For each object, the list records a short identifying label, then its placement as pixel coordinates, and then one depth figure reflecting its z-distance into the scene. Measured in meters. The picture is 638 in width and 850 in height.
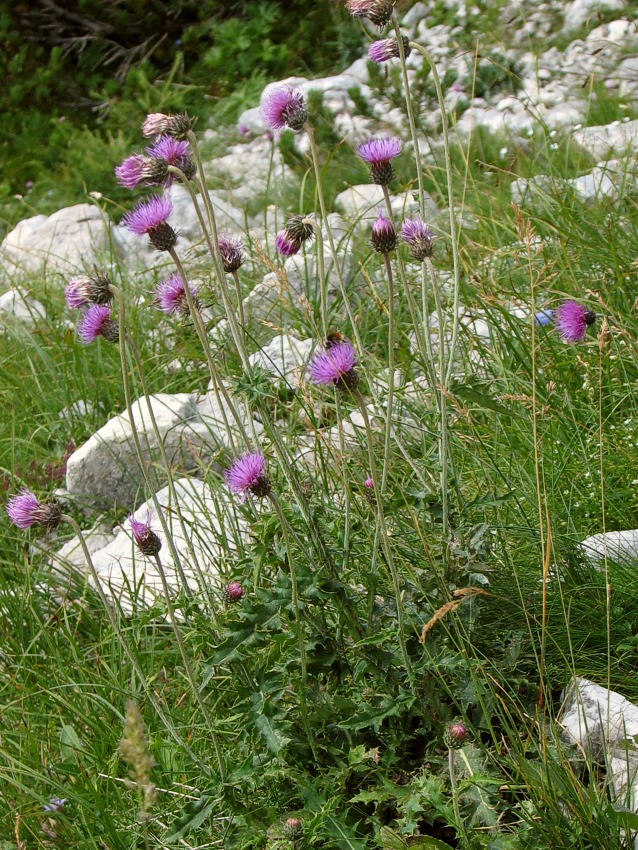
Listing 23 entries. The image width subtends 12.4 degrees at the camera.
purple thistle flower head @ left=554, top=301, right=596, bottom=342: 1.85
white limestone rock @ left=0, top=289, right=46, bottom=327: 2.86
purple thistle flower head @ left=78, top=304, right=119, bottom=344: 1.74
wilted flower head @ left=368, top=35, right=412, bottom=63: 1.75
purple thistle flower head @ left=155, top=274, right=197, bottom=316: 1.77
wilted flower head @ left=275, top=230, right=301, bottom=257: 1.74
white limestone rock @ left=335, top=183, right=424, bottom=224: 2.77
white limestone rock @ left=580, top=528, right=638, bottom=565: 1.80
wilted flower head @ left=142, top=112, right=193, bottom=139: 1.69
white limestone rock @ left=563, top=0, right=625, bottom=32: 4.04
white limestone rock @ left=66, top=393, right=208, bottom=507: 2.15
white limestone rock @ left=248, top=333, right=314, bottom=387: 2.20
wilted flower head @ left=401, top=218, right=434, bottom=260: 1.74
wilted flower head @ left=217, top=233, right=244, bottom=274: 1.75
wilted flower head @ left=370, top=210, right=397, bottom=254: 1.68
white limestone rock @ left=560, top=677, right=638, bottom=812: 1.69
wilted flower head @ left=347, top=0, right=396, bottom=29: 1.71
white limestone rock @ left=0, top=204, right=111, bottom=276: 3.17
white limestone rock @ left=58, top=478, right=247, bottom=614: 1.92
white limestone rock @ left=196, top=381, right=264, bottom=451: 2.13
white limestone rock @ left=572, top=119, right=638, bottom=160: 2.56
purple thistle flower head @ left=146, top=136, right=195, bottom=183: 1.73
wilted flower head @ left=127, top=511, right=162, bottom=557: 1.71
